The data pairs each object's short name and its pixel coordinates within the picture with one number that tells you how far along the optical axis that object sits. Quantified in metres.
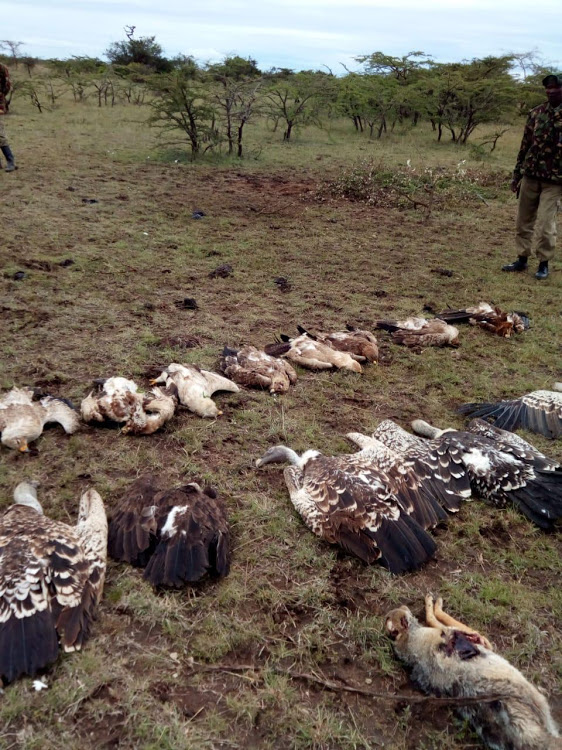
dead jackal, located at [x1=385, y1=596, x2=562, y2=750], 2.27
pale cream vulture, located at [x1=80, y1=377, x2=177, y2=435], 4.31
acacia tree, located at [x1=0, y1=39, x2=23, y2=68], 23.20
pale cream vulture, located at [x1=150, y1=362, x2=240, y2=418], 4.58
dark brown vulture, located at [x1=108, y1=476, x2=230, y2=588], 3.07
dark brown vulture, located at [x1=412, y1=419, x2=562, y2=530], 3.70
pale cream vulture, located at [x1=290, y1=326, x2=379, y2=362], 5.57
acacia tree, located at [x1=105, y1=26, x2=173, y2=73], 28.75
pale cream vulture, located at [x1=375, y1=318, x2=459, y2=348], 5.97
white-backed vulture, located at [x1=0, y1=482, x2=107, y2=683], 2.54
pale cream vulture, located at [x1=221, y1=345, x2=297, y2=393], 5.03
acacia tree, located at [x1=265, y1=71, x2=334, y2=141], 16.22
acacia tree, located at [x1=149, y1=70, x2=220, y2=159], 12.91
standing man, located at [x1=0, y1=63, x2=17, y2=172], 10.70
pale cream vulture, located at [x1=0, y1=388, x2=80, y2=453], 4.07
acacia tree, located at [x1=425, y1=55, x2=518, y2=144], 16.41
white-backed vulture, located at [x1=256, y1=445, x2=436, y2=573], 3.31
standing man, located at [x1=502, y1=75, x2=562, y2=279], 7.01
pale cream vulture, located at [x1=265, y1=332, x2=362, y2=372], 5.39
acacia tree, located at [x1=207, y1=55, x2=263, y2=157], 13.18
